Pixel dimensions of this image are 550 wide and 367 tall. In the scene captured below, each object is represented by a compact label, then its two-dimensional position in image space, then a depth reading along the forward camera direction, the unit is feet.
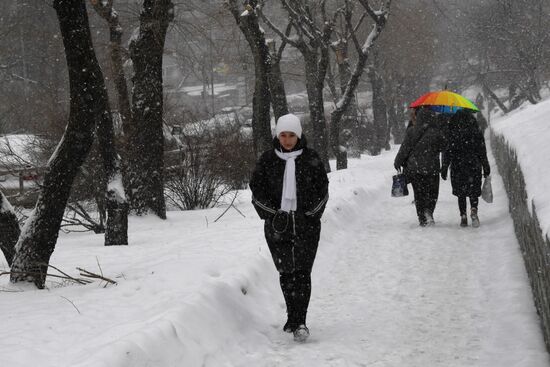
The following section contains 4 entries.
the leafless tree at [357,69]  121.70
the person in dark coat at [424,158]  66.28
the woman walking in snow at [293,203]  35.04
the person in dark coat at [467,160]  64.75
